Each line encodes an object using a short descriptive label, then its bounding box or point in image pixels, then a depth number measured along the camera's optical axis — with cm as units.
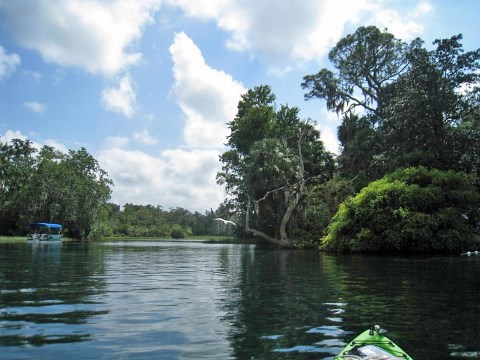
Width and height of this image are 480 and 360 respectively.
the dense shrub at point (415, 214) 2812
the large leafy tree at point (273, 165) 4791
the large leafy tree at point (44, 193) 6544
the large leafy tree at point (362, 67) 5172
